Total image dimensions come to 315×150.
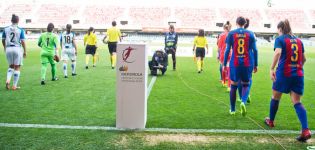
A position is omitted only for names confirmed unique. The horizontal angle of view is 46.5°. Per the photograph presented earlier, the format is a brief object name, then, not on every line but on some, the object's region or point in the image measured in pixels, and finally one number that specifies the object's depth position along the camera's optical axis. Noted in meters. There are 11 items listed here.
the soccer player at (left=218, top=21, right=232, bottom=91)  10.55
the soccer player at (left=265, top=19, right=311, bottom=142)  5.59
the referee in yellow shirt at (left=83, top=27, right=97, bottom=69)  16.19
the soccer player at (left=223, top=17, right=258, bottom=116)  7.12
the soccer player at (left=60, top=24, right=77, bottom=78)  12.84
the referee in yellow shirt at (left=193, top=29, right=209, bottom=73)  15.05
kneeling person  14.05
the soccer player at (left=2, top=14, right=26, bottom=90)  9.46
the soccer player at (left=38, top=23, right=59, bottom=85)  10.99
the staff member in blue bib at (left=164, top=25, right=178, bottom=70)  15.91
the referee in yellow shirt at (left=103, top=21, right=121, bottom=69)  16.09
